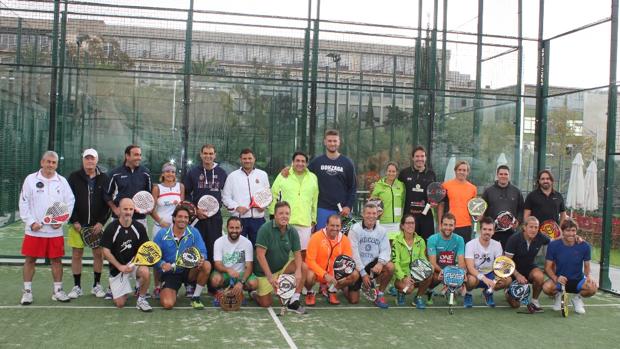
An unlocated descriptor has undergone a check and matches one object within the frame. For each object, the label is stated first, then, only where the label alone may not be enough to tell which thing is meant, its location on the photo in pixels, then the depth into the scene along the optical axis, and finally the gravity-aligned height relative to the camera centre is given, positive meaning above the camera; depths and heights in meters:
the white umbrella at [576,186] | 11.32 -0.14
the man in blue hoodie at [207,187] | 6.91 -0.24
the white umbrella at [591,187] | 11.81 -0.15
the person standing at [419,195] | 7.55 -0.26
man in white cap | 6.62 -0.52
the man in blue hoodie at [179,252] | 6.29 -0.90
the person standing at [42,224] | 6.20 -0.63
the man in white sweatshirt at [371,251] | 6.75 -0.87
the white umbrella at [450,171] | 9.25 +0.05
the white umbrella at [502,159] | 9.48 +0.25
